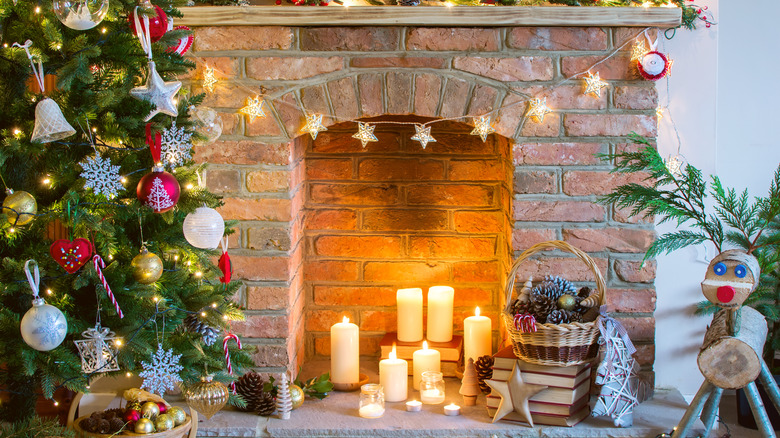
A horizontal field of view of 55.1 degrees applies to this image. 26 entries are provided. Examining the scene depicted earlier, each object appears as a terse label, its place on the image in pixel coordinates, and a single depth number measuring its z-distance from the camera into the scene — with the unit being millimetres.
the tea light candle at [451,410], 2014
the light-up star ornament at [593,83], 1988
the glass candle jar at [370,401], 2000
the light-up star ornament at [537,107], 2004
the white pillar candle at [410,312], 2312
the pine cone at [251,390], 2004
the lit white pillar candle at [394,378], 2119
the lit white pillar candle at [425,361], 2182
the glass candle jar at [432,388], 2100
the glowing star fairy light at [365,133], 2053
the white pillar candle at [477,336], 2207
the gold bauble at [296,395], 2027
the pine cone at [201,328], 1609
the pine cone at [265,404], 1996
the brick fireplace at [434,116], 1996
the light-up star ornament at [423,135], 2029
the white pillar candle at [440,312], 2328
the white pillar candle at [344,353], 2188
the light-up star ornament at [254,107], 2014
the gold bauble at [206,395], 1678
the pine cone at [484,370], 2137
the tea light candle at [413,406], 2055
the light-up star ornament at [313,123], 2018
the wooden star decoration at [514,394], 1909
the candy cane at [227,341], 1691
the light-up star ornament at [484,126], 2025
